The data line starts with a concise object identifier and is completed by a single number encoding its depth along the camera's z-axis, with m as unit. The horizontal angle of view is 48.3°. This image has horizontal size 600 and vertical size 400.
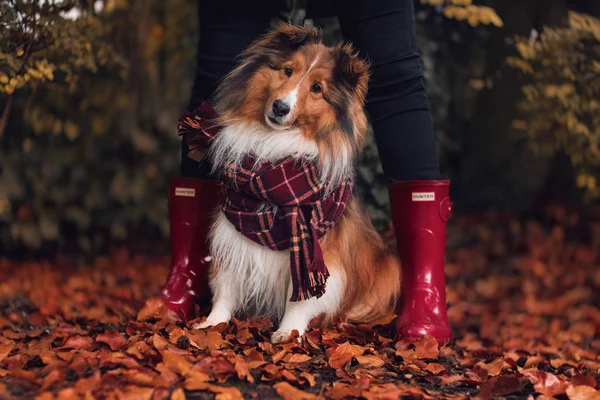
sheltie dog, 2.48
